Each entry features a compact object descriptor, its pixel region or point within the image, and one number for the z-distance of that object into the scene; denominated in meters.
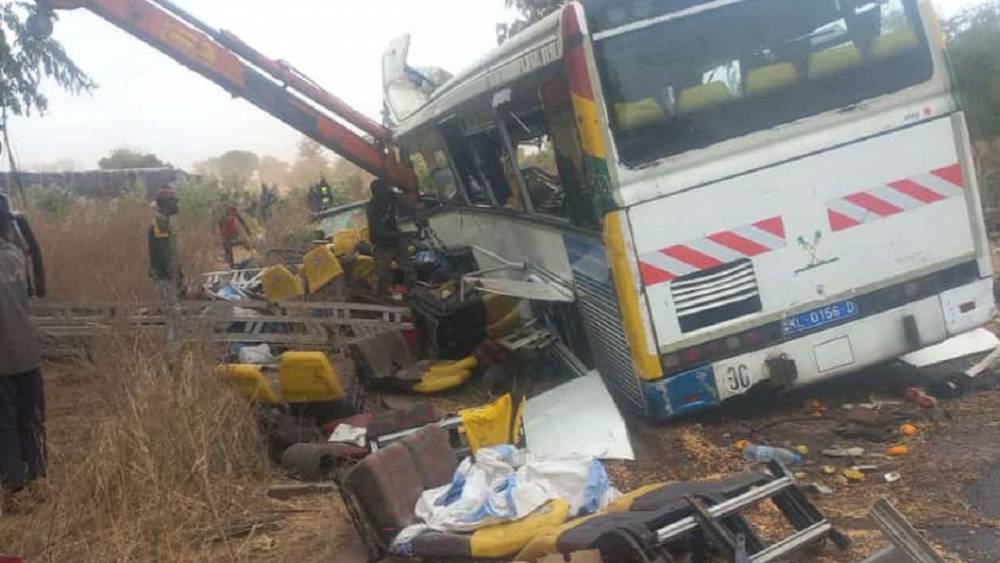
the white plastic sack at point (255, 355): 8.14
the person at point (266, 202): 25.18
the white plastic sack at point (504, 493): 4.20
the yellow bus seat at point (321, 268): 10.23
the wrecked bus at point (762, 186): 5.52
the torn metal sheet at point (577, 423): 5.59
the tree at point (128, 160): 51.12
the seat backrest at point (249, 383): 6.05
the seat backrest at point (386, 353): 7.55
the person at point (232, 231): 17.34
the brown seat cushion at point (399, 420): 5.80
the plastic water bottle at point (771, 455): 5.11
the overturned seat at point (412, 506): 4.02
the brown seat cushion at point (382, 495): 4.27
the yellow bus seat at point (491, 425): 5.42
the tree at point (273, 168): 69.38
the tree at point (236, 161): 77.76
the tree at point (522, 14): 22.30
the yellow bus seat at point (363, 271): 11.20
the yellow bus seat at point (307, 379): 6.21
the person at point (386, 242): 10.41
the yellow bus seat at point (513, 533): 3.97
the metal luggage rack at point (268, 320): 8.62
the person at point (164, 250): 9.79
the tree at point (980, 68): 16.03
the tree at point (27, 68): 12.69
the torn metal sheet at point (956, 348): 6.53
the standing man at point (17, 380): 5.50
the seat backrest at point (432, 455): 4.75
